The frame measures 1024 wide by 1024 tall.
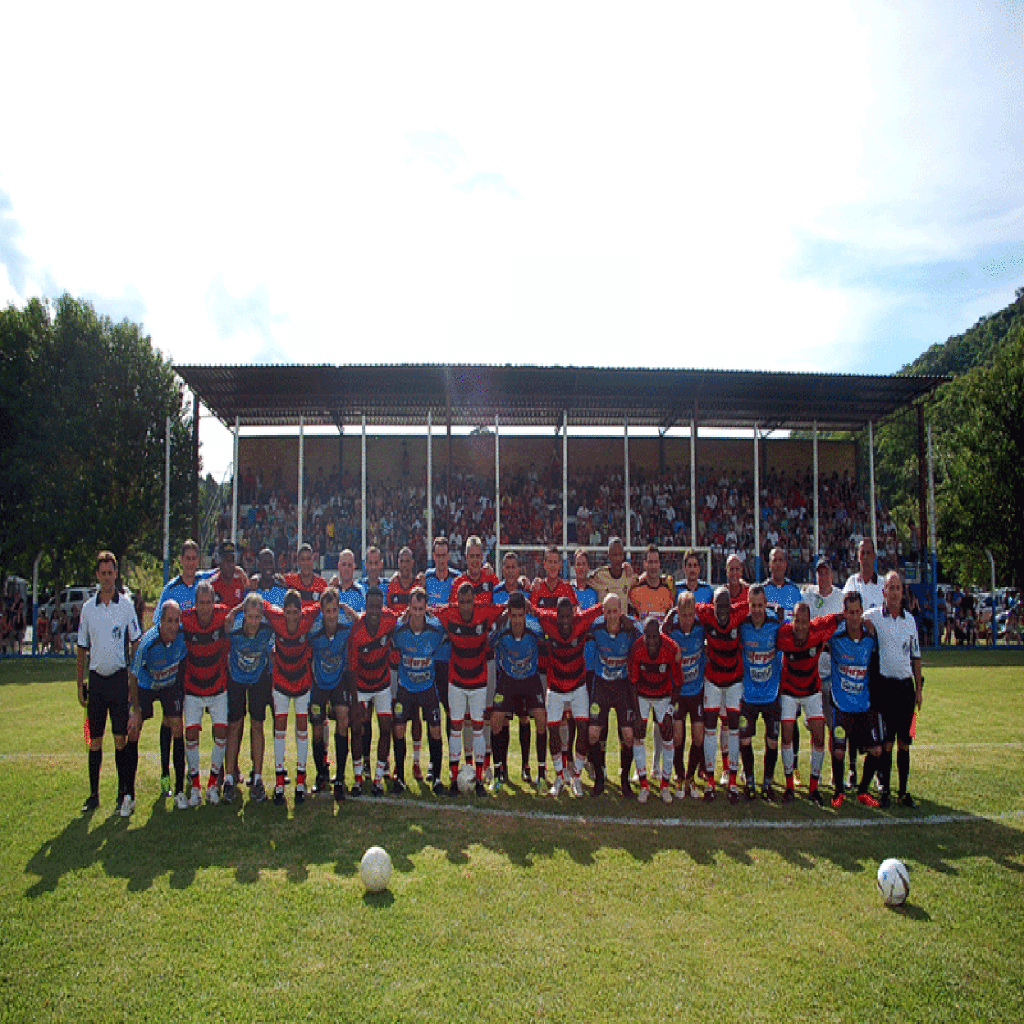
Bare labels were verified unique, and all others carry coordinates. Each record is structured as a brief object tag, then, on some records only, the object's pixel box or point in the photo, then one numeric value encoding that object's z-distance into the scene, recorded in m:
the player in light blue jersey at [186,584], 8.27
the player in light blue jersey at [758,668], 7.65
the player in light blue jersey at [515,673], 8.00
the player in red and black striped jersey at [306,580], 9.04
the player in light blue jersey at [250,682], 7.63
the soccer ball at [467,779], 7.82
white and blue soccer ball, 4.99
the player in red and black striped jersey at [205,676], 7.49
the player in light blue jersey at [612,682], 7.72
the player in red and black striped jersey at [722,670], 7.67
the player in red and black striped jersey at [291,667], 7.62
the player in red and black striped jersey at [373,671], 7.84
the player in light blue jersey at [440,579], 9.39
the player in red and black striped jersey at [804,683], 7.56
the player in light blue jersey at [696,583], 8.62
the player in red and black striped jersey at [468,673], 7.91
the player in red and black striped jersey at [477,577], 8.69
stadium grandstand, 23.86
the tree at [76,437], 28.20
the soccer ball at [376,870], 5.18
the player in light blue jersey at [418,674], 7.90
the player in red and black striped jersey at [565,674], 7.83
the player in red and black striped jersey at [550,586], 8.75
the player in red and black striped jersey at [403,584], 9.14
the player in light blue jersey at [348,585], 9.06
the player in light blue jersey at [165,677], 7.46
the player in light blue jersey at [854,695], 7.58
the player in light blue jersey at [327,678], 7.73
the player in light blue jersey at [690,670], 7.80
